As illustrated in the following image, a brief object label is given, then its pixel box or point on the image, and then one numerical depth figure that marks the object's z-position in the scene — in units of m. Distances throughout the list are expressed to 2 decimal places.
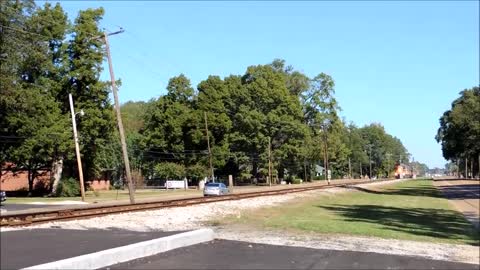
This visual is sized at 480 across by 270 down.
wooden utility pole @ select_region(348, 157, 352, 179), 174.10
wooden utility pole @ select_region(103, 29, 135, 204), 36.61
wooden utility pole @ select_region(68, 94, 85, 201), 42.84
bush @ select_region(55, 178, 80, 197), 56.25
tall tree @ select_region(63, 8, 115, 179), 59.22
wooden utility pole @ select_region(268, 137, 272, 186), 91.71
